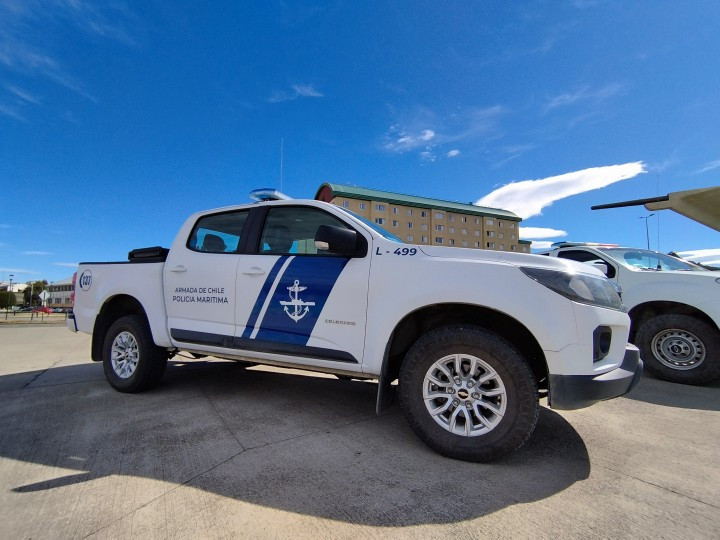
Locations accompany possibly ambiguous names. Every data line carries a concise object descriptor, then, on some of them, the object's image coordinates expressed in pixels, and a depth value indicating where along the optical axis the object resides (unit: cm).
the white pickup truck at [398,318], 221
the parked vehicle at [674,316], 418
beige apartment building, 5184
